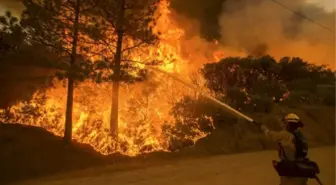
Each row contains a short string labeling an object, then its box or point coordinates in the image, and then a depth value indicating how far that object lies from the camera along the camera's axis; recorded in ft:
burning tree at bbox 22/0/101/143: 43.70
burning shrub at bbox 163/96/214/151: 51.84
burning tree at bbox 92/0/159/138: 46.03
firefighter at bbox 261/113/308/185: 17.65
